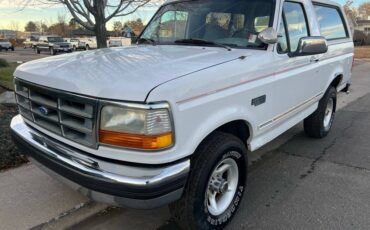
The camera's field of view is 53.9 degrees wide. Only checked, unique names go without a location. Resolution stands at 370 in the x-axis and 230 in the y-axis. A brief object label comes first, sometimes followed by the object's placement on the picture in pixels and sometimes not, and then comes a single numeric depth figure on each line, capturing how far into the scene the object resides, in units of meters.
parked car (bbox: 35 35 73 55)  35.59
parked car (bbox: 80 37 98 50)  43.38
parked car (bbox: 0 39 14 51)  44.22
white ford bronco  2.35
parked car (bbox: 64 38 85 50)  44.06
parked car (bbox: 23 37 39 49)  48.80
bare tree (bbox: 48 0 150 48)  7.88
